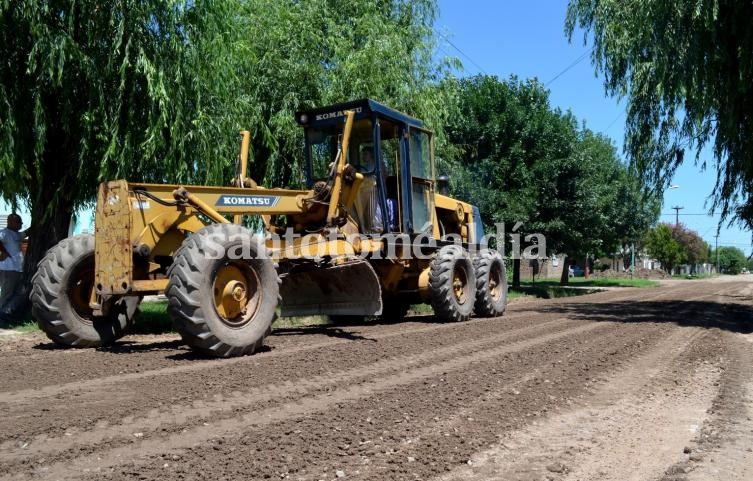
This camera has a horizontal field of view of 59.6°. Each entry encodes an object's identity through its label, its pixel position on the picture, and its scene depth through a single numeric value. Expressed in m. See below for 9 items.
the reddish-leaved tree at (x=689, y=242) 86.06
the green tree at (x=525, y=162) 24.70
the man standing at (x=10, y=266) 10.48
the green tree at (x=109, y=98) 9.62
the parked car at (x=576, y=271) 72.69
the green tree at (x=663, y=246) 77.12
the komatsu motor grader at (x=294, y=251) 6.87
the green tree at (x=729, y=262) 144.12
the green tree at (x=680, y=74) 12.31
